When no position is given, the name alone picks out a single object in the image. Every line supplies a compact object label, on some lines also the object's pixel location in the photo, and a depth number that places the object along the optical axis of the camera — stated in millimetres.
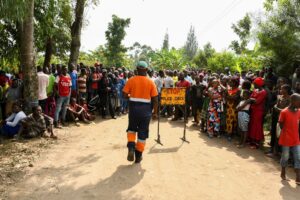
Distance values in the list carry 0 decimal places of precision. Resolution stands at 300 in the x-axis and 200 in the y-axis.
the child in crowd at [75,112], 8479
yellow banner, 7030
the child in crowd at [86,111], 8955
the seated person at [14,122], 6798
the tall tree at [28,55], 6831
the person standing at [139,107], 5058
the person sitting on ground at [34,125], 6659
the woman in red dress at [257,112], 6438
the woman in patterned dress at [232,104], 7041
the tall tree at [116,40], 29203
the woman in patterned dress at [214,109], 7251
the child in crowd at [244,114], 6598
